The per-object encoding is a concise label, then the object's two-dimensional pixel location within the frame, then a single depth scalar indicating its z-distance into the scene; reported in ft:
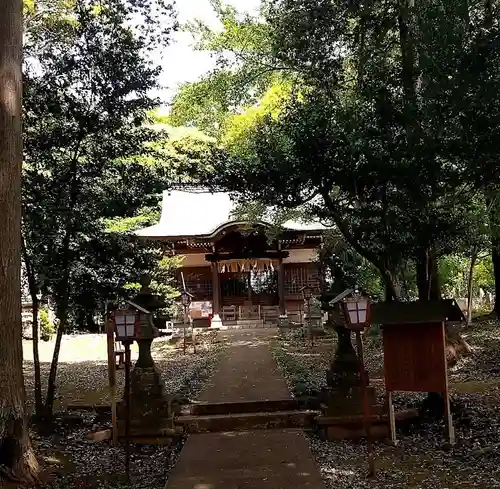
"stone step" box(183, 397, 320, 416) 23.85
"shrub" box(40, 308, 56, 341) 59.06
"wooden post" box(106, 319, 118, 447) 20.70
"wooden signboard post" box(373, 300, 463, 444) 19.35
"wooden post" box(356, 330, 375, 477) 15.97
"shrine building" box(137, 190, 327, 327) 66.85
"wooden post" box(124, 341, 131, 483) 16.69
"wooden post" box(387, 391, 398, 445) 19.57
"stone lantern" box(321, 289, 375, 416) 20.77
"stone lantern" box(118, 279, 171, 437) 20.97
